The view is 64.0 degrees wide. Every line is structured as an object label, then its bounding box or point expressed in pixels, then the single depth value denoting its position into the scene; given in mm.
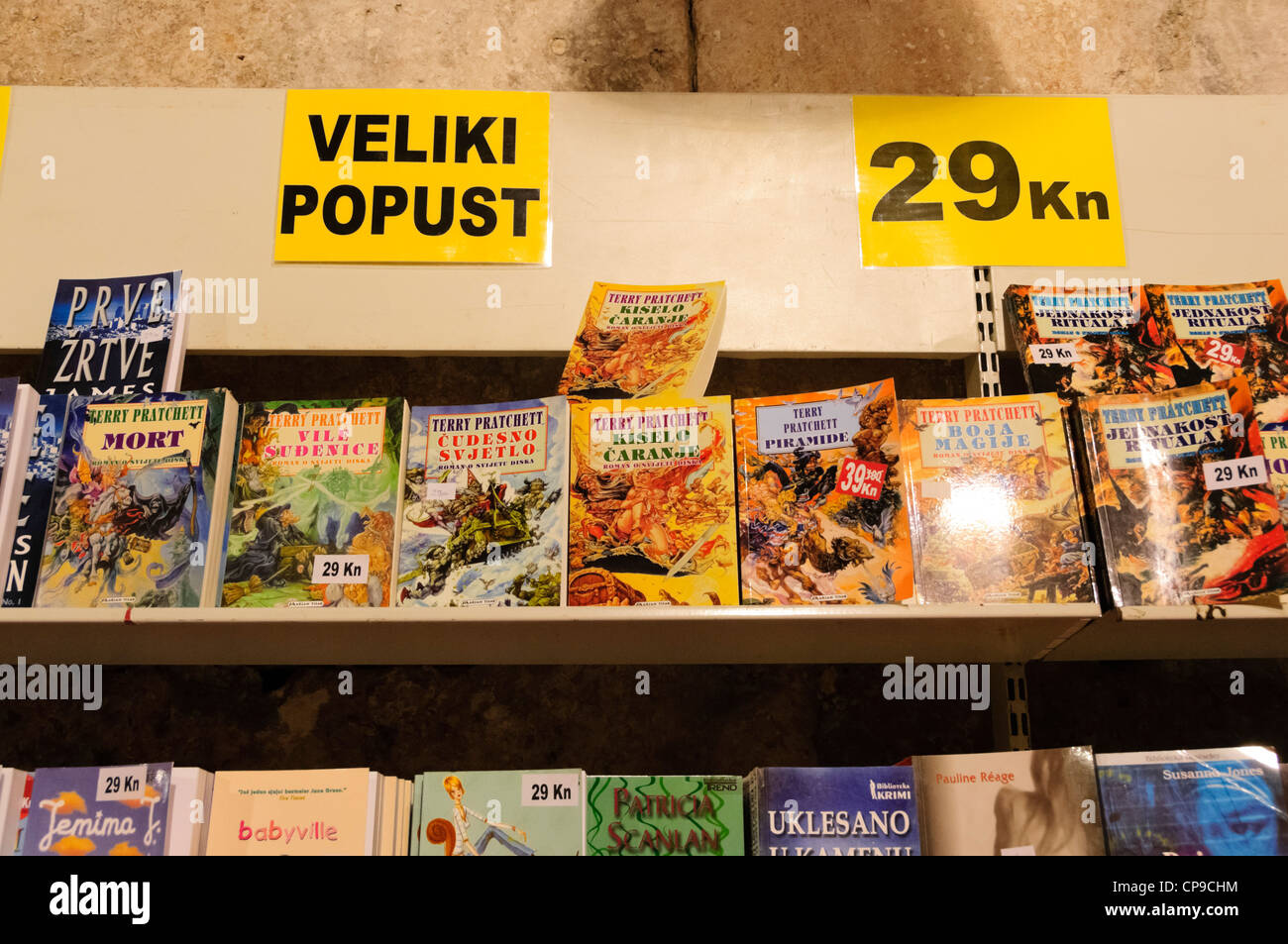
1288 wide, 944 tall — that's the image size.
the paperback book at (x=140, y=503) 1616
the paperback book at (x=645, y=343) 1769
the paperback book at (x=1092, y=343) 1856
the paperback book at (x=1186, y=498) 1594
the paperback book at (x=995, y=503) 1620
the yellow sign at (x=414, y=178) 2098
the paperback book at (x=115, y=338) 1807
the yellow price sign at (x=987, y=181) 2113
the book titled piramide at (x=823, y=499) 1636
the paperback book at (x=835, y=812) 1489
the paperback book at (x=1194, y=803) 1468
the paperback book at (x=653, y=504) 1637
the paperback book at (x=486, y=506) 1630
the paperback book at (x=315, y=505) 1631
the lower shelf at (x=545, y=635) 1557
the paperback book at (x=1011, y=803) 1505
